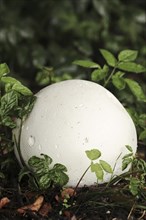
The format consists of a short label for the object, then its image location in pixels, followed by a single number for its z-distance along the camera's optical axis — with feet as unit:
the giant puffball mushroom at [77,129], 5.54
